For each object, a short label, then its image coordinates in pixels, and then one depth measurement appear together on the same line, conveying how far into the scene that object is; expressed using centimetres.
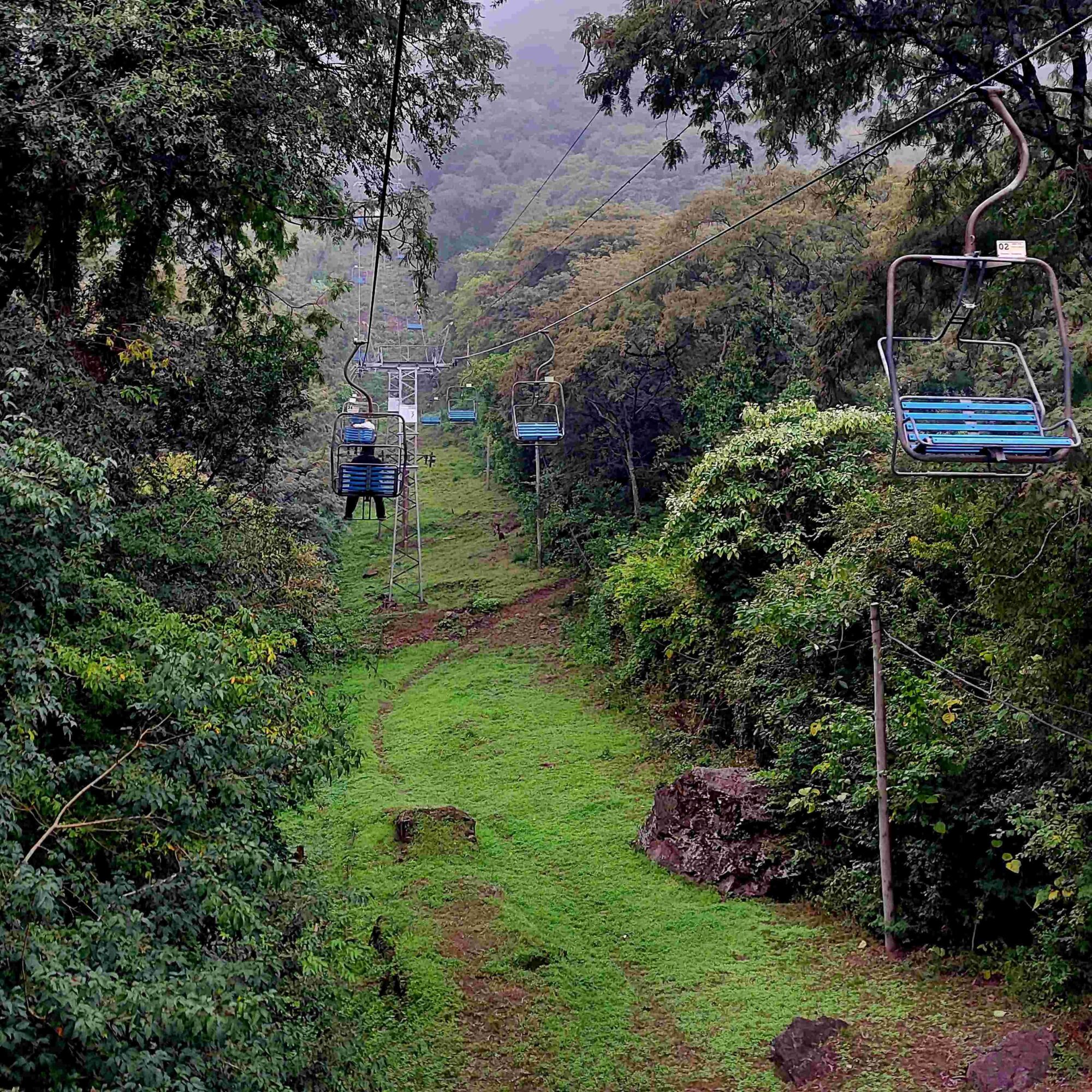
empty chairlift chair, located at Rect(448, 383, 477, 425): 3634
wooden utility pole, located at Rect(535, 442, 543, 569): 2491
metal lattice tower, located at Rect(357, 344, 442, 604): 2534
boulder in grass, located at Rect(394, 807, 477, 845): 1159
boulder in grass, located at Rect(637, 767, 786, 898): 1020
